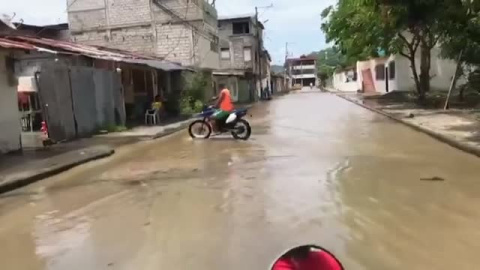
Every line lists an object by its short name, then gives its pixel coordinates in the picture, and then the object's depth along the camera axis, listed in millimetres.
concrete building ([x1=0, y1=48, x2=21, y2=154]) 14531
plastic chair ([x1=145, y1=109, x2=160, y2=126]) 24359
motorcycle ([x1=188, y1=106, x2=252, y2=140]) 16969
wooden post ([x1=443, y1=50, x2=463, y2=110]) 25828
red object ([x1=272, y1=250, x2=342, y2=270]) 2209
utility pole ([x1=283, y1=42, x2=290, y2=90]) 120562
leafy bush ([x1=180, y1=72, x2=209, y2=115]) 31130
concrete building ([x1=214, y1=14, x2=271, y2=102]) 58875
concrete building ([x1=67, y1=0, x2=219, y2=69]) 37281
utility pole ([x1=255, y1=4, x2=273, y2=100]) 68644
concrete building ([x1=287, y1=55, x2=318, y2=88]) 149875
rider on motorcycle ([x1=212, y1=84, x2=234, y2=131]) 16922
